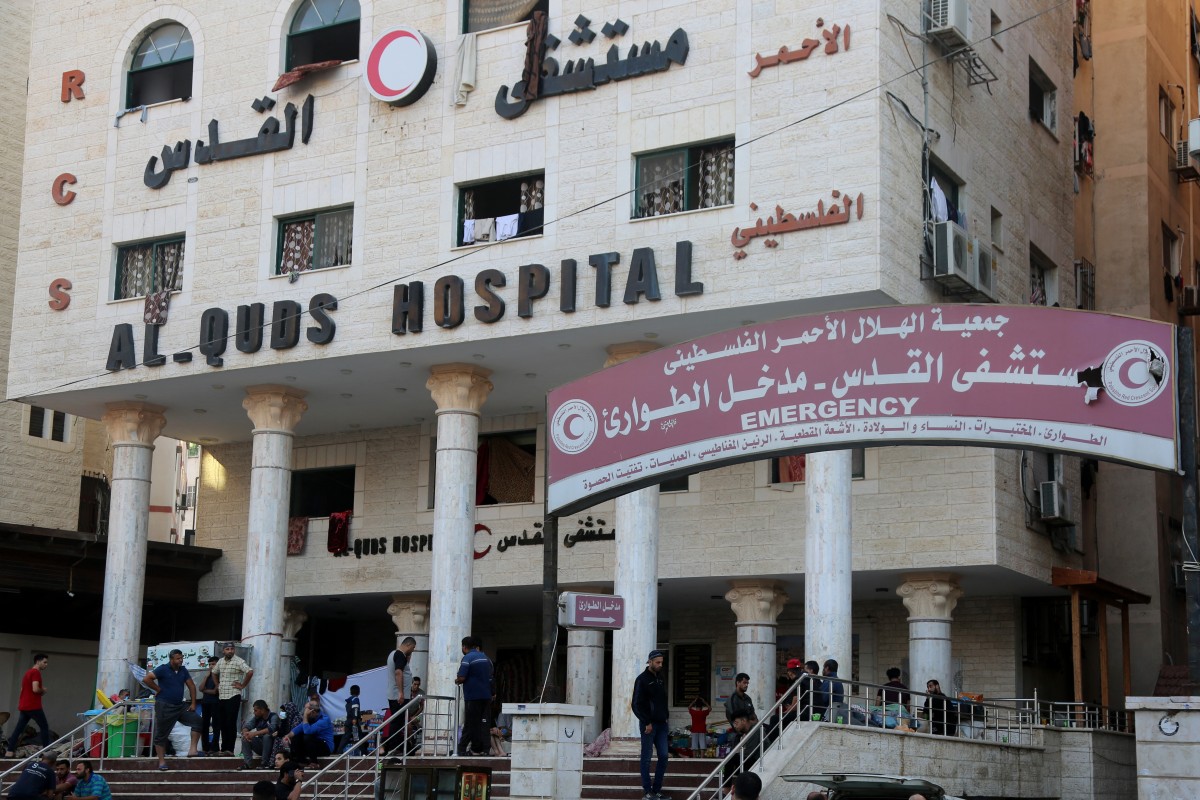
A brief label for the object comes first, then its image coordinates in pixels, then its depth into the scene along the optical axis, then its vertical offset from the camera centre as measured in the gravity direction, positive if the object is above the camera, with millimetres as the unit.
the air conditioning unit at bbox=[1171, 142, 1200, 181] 37969 +12484
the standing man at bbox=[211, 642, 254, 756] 26609 -37
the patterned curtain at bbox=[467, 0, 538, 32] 27891 +11453
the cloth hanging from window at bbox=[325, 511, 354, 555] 33688 +3136
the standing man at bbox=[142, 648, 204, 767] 25453 -179
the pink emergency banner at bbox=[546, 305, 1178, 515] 15016 +3009
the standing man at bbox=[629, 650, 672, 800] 18734 -197
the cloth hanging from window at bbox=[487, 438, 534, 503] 32188 +4282
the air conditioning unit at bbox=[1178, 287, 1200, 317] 37406 +9209
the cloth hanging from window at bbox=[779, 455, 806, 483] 28719 +3980
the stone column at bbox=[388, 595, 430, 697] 32625 +1374
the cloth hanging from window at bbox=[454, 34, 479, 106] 27875 +10427
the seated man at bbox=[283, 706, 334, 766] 22781 -698
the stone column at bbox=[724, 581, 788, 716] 29250 +1268
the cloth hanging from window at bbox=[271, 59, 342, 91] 29125 +10808
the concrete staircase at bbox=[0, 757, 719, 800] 21500 -1287
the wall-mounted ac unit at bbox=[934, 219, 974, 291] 25344 +6856
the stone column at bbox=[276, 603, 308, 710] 31812 +906
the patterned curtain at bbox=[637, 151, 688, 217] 26141 +8050
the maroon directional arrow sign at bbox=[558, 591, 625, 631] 16828 +856
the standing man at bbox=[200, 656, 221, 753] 26672 -397
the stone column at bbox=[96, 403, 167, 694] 30125 +2694
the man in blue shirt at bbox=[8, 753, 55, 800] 18641 -1169
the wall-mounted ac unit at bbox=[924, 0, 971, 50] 26047 +10716
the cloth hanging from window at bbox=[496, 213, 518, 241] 27344 +7647
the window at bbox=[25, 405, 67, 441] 36375 +5640
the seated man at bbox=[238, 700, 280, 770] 24562 -817
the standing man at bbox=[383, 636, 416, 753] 25969 +104
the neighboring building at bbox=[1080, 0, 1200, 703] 33562 +10383
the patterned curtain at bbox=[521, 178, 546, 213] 27344 +8193
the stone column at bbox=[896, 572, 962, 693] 27750 +1437
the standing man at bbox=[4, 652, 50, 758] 26016 -321
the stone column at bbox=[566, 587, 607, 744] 29734 +453
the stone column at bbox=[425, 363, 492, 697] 27359 +2989
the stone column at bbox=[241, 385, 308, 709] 28984 +2807
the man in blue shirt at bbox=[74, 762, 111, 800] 20469 -1277
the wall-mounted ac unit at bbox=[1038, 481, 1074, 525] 28156 +3482
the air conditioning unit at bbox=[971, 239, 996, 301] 26219 +6912
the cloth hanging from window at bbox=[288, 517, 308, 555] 34219 +3121
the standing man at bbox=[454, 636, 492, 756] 21766 -36
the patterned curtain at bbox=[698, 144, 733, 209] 25766 +8100
